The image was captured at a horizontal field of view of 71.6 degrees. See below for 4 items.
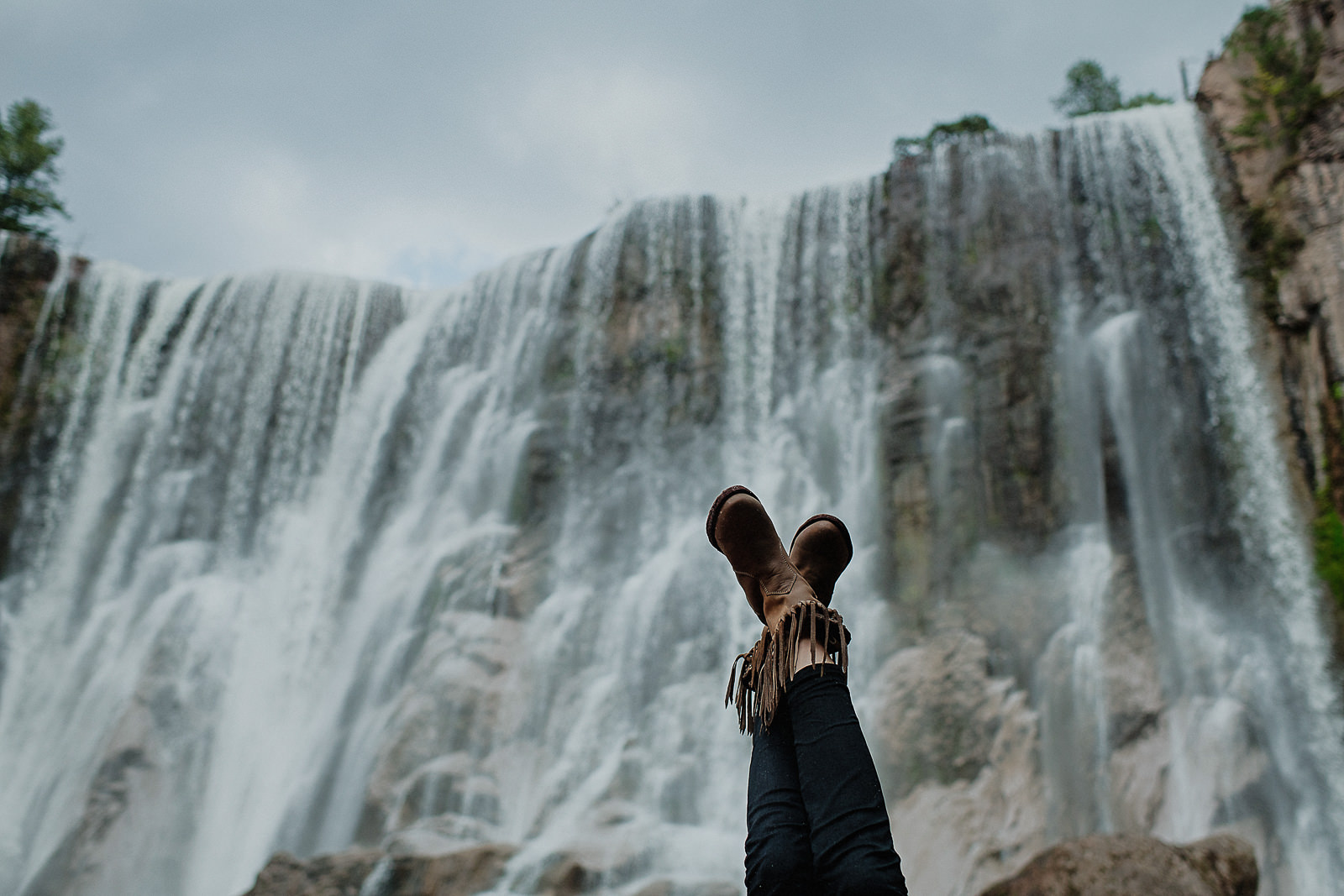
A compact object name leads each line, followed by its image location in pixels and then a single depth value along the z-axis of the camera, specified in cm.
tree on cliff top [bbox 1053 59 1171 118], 2255
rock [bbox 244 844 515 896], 715
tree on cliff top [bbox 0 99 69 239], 1800
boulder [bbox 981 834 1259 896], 467
